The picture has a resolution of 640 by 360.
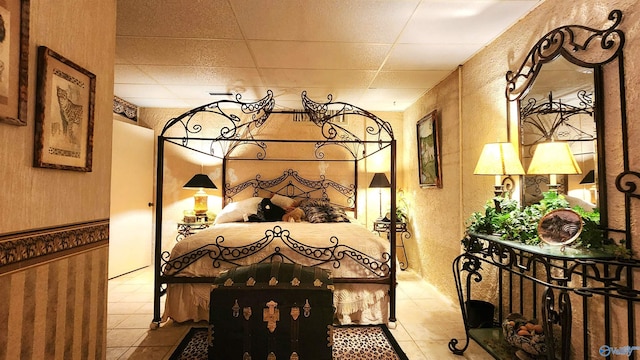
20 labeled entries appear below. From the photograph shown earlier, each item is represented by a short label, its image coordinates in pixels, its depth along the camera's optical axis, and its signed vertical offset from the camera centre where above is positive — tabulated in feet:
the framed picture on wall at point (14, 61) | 3.90 +1.61
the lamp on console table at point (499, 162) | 7.72 +0.67
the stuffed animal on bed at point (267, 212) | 14.48 -1.15
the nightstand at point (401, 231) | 16.58 -2.26
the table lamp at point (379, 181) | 16.47 +0.37
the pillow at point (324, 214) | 14.33 -1.19
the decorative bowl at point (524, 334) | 6.82 -3.26
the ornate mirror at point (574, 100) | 6.04 +1.89
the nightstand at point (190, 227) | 15.79 -1.96
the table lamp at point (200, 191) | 15.90 -0.18
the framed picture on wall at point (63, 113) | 4.49 +1.14
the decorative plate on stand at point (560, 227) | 5.87 -0.73
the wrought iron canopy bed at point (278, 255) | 9.61 -2.06
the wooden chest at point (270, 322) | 7.00 -2.98
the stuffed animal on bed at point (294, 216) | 14.43 -1.28
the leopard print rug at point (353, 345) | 8.04 -4.23
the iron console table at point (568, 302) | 5.34 -2.23
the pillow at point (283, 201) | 16.22 -0.68
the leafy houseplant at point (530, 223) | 5.85 -0.74
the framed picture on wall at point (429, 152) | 13.32 +1.64
